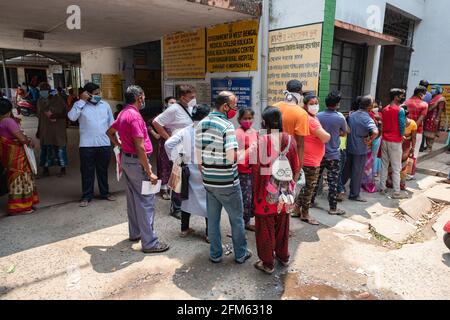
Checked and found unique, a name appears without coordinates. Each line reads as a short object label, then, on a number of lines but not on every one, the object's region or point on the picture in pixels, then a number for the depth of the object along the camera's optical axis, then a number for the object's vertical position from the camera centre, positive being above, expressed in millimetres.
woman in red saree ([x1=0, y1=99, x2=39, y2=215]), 4137 -964
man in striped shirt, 2758 -611
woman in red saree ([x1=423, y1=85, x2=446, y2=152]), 7664 -338
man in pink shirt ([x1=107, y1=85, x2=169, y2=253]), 3088 -709
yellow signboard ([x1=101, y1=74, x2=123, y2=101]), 9406 +162
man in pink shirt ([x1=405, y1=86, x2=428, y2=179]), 6199 -171
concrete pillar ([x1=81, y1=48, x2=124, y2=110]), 9273 +908
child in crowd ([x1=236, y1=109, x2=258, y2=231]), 3057 -539
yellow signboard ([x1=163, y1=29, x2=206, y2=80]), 6409 +808
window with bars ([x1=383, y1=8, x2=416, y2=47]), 8489 +2001
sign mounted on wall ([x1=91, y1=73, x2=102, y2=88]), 10095 +431
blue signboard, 5707 +150
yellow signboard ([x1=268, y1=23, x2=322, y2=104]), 4888 +621
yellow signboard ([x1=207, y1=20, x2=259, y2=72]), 5527 +868
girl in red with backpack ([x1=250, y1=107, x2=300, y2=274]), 2752 -849
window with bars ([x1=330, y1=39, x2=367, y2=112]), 6352 +591
